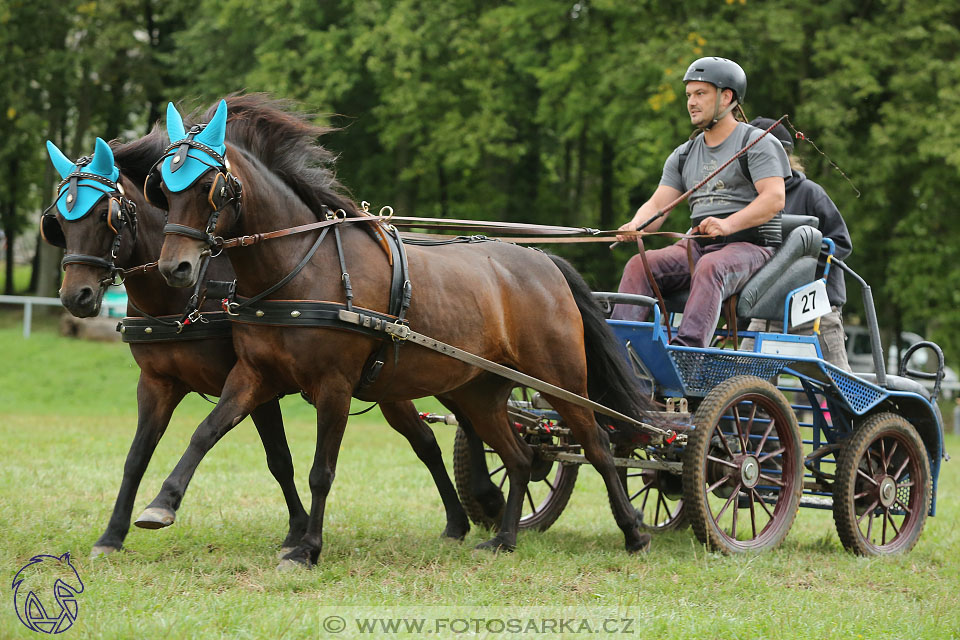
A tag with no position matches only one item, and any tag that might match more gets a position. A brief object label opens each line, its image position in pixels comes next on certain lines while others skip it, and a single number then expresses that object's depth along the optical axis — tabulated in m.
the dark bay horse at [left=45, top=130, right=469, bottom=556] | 10.89
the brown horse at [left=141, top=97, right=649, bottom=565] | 10.27
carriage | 12.82
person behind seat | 14.09
